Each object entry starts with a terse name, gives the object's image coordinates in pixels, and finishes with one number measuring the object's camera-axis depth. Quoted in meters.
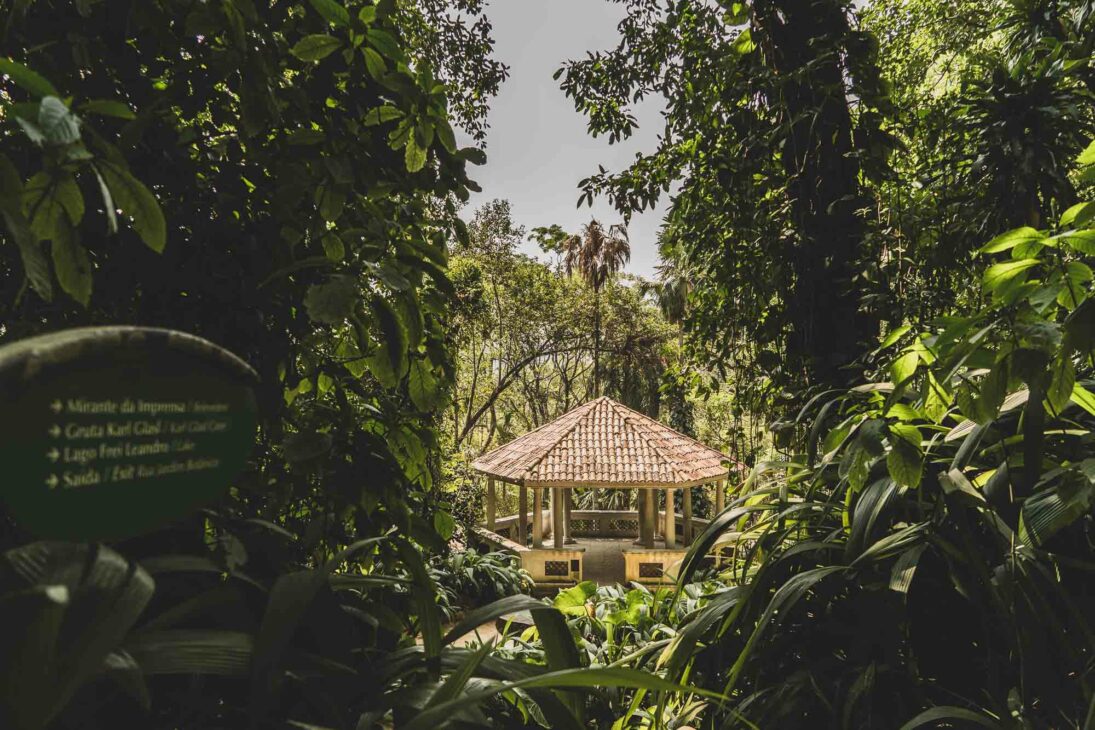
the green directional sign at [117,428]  0.56
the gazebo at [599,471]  8.64
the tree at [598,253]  16.78
